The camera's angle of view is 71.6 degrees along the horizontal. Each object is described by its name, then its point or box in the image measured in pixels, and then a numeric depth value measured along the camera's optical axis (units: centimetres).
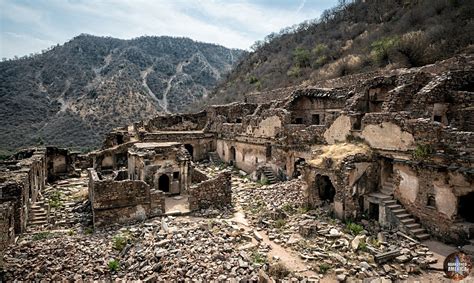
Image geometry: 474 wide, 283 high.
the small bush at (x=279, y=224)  1208
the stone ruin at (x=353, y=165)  1034
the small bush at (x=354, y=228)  1104
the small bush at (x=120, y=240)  1113
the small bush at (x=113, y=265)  1007
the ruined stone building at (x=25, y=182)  1146
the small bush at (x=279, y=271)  884
